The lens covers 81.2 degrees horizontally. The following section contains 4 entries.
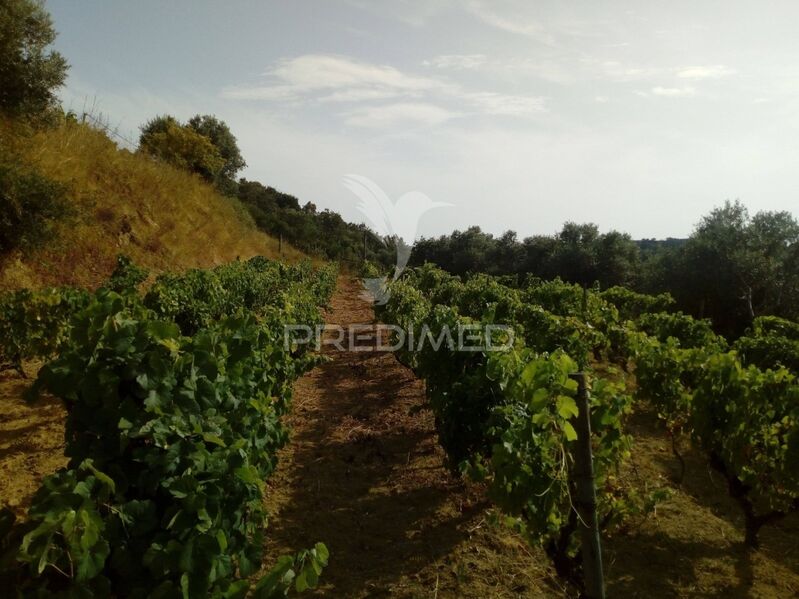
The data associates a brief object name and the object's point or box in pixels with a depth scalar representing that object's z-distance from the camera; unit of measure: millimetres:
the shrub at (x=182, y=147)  29047
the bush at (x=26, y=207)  10531
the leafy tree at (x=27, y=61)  11844
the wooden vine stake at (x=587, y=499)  2711
